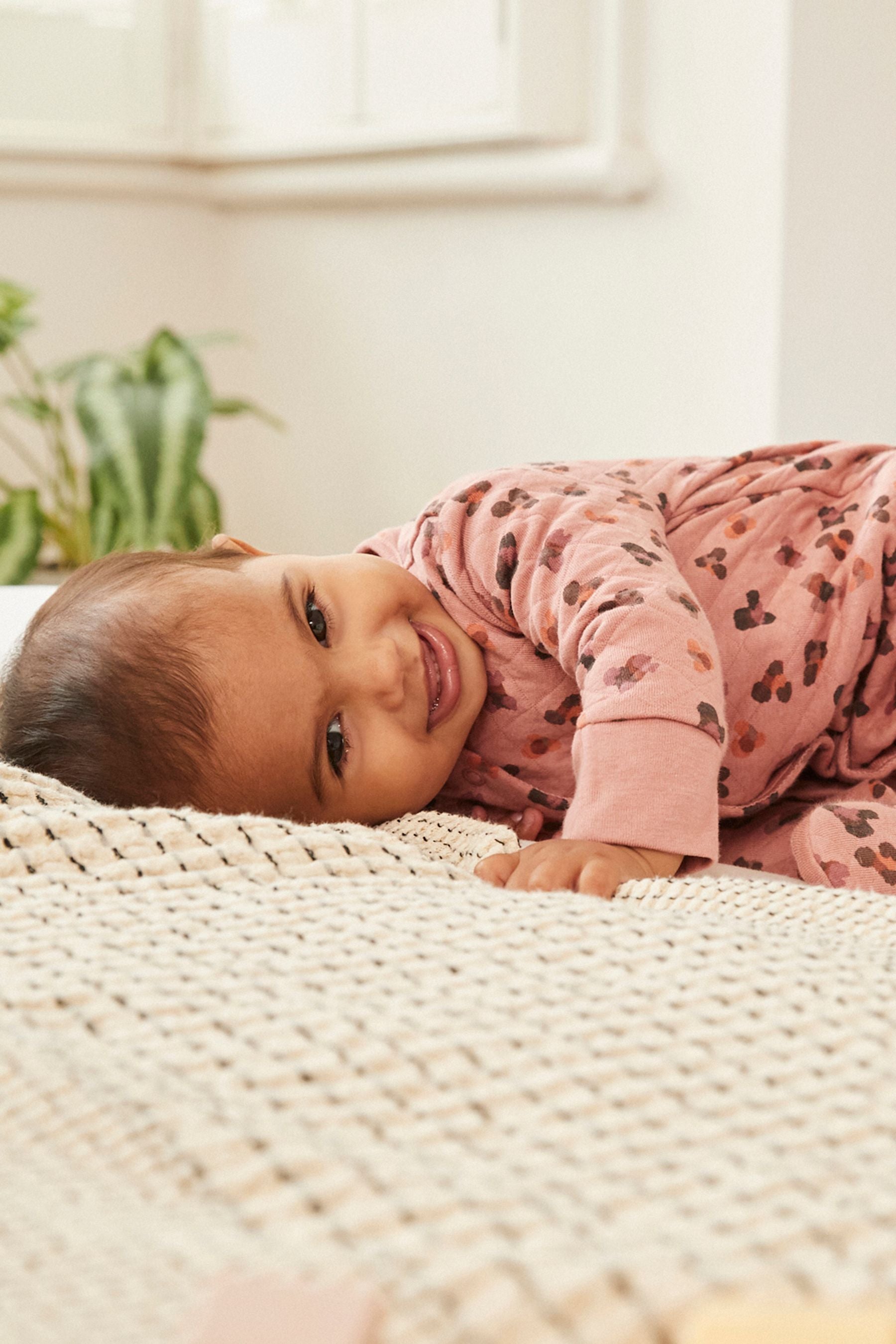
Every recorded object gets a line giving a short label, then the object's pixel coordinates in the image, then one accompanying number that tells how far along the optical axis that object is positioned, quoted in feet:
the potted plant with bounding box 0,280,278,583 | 6.68
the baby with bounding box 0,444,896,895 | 2.69
